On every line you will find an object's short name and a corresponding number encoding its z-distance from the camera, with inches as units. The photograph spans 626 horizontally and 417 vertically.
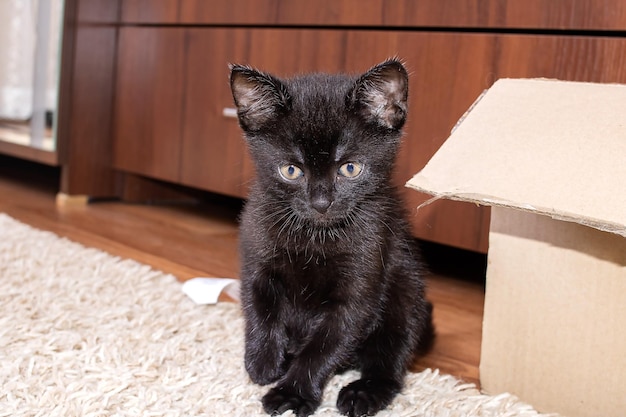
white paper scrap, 60.1
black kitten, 42.6
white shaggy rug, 42.5
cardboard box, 40.9
